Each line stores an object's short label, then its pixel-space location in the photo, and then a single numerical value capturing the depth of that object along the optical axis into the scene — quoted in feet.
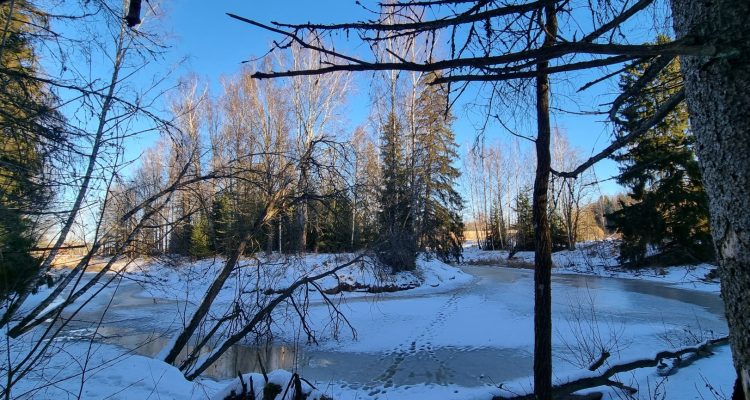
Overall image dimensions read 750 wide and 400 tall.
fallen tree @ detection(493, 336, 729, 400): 13.71
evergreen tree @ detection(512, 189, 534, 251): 126.22
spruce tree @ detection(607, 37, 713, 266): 62.75
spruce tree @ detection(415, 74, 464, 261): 82.07
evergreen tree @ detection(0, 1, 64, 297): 9.02
